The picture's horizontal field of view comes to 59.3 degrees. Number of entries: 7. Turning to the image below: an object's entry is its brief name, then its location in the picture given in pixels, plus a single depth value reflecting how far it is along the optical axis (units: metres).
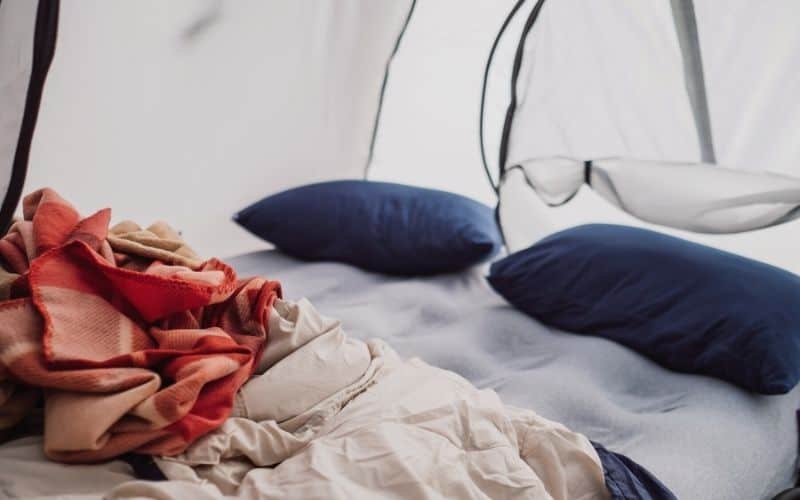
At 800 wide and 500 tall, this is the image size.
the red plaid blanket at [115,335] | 0.82
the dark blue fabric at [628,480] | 0.88
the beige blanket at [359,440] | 0.79
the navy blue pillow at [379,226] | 1.76
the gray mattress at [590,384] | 1.09
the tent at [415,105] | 1.43
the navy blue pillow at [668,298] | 1.25
